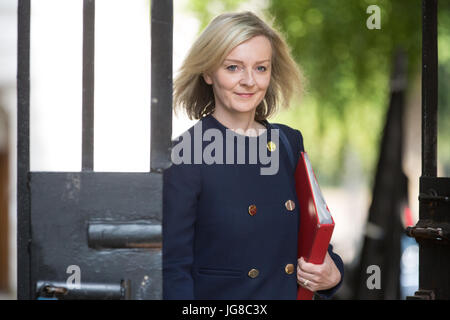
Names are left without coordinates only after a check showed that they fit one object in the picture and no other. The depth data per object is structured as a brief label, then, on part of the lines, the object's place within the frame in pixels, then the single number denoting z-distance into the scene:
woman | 8.36
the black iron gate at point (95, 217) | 8.19
